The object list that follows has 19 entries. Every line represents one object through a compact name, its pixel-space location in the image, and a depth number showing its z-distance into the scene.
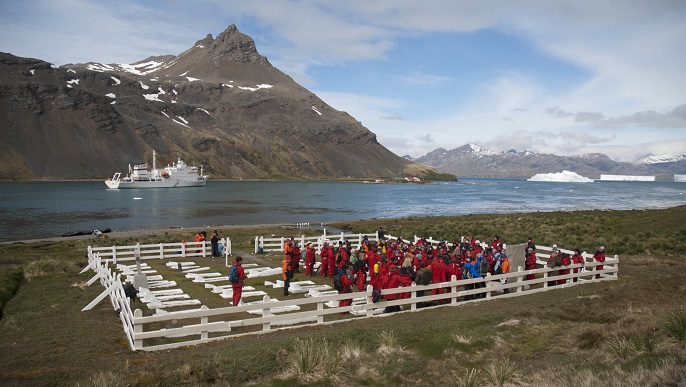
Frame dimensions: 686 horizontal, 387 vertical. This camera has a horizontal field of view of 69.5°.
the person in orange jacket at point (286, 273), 16.97
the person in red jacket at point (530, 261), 18.84
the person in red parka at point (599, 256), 19.00
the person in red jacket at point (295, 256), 20.88
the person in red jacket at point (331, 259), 20.62
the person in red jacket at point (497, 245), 20.88
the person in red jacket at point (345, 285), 14.56
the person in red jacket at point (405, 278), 15.12
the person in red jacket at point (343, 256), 18.86
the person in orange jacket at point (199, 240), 27.53
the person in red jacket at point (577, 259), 18.62
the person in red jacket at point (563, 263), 18.38
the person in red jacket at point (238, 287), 14.48
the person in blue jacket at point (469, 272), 16.75
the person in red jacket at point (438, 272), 16.02
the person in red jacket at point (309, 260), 21.11
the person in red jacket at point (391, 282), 14.88
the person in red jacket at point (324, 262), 20.86
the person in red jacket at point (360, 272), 17.41
